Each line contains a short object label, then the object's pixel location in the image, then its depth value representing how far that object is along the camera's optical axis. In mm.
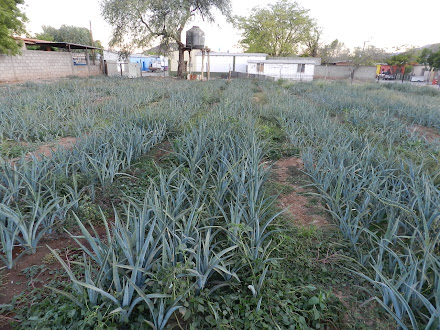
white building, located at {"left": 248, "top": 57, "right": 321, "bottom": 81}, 25266
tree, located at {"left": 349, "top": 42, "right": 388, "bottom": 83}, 24456
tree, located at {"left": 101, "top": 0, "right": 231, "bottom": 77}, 15070
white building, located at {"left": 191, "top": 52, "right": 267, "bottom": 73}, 28922
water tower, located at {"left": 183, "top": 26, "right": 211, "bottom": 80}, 16922
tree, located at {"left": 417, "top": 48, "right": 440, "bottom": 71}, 25566
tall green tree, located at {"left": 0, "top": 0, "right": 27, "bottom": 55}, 12352
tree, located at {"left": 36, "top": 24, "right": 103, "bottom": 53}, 33972
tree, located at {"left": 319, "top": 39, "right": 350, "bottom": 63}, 35094
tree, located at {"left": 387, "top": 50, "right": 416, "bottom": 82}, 31731
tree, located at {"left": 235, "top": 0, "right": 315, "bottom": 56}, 34062
